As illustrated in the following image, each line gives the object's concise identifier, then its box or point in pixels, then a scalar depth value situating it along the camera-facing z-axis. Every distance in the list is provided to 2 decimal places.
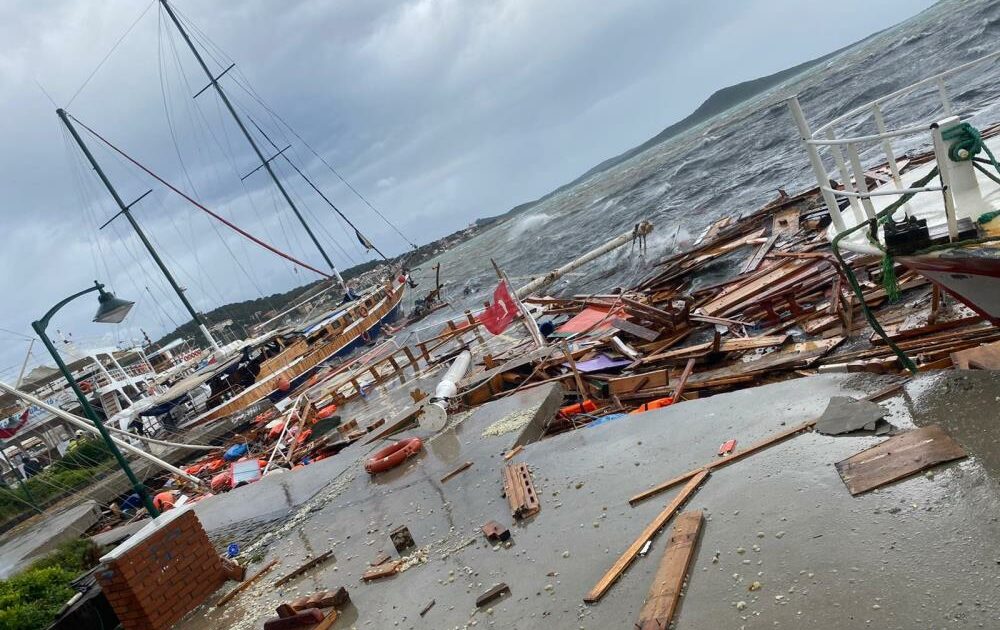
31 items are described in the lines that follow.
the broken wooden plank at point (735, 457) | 4.50
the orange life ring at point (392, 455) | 7.70
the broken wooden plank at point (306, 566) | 5.82
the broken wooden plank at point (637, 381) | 8.35
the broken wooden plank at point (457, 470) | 6.57
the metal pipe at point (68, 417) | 10.78
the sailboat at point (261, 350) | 28.25
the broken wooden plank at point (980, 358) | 4.46
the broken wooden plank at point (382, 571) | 5.05
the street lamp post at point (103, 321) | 7.86
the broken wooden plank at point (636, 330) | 10.55
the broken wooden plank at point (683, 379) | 7.61
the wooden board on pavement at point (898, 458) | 3.54
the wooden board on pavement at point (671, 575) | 3.21
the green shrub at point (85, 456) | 24.52
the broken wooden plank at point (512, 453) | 6.44
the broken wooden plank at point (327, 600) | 4.82
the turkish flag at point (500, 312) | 14.05
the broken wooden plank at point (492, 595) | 4.09
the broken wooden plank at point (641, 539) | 3.69
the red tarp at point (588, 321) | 12.55
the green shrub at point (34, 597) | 6.60
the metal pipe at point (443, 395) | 8.45
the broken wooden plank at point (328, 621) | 4.58
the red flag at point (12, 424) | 26.92
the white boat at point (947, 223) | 4.43
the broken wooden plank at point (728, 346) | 8.32
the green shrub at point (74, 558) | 9.05
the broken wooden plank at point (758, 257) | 12.10
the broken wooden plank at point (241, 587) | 5.89
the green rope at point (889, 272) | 5.07
